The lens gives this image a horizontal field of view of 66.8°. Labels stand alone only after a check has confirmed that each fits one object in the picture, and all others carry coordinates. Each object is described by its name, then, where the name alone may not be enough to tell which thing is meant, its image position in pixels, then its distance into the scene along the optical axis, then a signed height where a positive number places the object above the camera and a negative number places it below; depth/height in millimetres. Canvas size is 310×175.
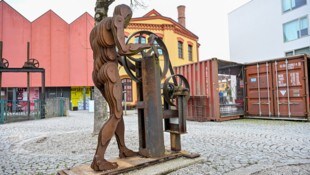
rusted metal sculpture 3127 +505
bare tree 6574 -89
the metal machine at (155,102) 3596 -94
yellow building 20766 +5783
